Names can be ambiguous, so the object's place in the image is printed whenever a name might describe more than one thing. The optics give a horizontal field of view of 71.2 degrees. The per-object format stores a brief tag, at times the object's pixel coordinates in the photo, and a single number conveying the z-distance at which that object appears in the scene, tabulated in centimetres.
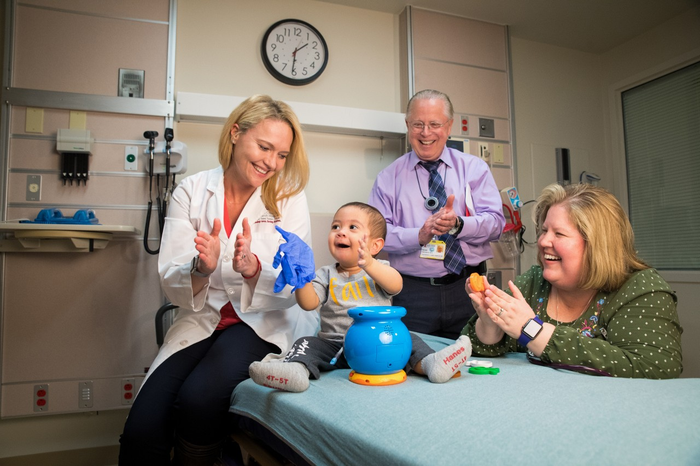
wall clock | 338
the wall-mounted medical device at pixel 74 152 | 276
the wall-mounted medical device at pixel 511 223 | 366
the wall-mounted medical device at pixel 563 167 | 420
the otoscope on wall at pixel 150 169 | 282
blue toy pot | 120
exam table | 75
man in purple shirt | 236
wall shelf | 246
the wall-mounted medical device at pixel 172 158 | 286
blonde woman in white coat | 146
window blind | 380
